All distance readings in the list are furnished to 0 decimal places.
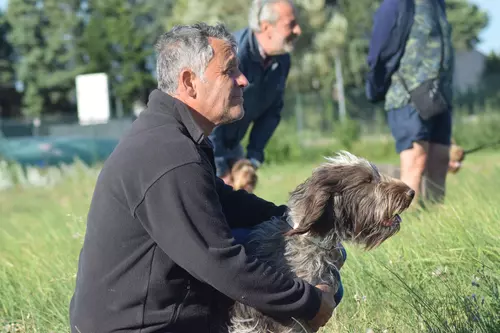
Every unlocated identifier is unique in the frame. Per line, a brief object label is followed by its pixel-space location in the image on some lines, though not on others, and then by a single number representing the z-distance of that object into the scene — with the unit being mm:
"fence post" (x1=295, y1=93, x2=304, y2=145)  27203
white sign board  23266
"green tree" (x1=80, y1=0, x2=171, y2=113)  49469
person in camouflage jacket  6996
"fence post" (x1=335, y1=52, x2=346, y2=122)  41266
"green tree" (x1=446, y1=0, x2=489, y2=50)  74125
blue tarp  22562
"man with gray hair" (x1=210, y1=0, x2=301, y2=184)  6754
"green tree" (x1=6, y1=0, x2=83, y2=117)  65125
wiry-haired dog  3469
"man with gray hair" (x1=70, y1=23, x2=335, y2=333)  3072
